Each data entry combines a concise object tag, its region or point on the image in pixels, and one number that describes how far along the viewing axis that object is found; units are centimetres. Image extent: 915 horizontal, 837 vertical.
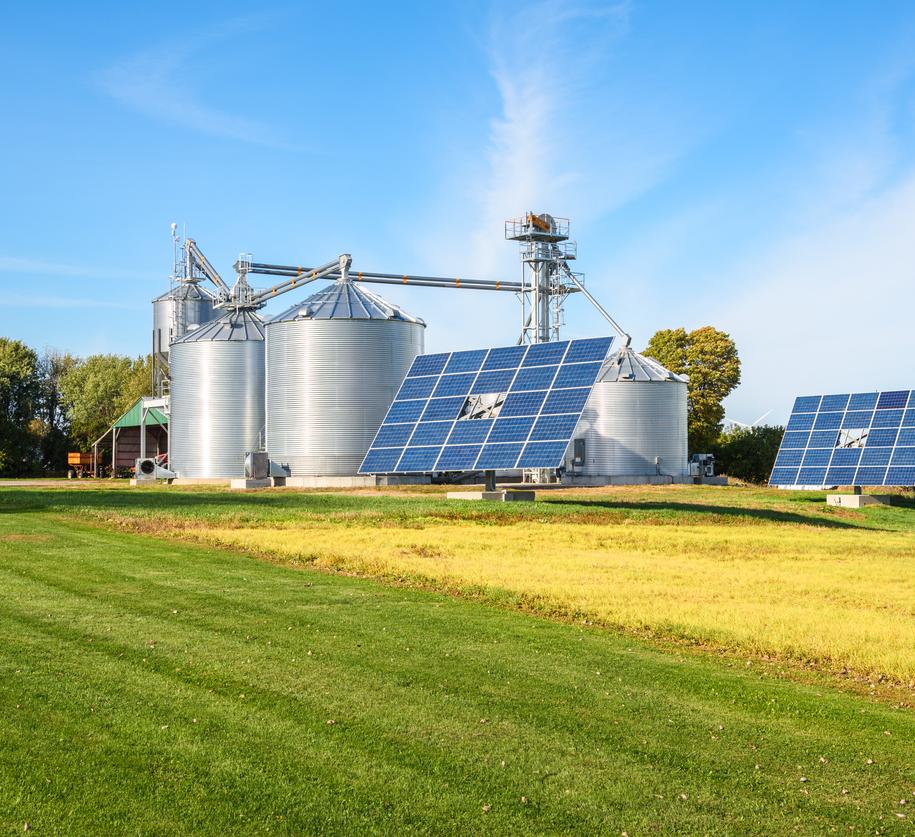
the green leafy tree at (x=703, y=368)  9725
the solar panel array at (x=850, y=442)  5700
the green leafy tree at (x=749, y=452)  9544
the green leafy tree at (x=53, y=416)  11381
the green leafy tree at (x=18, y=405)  10056
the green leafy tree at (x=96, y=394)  11469
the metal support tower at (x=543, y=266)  8694
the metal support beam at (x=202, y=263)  9031
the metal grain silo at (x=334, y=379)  6775
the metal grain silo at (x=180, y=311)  9238
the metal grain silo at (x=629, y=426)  7944
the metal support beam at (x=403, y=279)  9038
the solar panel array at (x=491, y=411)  4347
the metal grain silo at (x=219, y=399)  7456
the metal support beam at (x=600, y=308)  8819
